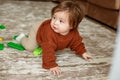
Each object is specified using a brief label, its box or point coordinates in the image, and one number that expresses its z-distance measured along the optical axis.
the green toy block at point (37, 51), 1.66
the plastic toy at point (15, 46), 1.71
